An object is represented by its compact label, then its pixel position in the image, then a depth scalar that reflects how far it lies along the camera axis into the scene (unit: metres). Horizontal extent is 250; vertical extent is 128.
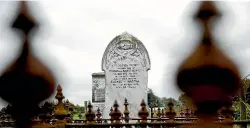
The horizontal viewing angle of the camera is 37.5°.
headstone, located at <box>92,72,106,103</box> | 14.17
